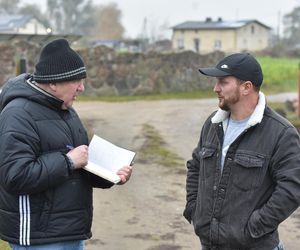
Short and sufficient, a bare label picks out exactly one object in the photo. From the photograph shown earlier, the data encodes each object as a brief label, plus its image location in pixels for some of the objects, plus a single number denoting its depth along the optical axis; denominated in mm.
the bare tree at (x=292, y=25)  100688
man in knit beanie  3162
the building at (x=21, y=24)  61591
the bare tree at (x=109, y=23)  98375
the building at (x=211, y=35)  71562
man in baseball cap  3328
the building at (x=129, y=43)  46094
